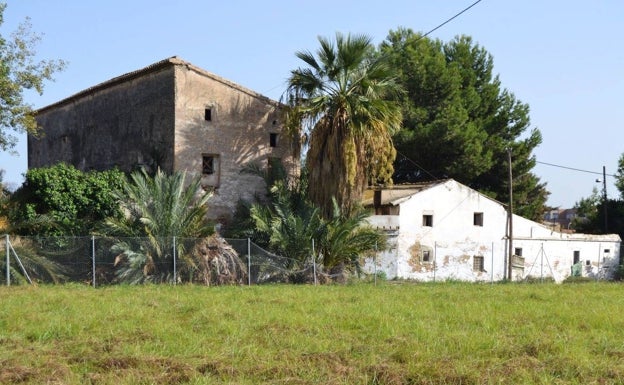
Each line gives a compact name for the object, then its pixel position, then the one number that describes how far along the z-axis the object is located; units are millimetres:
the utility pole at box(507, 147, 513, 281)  35719
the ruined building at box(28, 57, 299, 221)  28578
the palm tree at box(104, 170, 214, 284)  23406
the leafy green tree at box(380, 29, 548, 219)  42062
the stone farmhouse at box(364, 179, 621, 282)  33219
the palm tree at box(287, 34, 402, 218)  26969
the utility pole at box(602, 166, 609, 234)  48344
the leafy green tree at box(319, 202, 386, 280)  26188
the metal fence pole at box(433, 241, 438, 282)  34112
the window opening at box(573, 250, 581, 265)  40438
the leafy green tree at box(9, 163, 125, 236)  25469
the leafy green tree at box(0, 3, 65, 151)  28375
